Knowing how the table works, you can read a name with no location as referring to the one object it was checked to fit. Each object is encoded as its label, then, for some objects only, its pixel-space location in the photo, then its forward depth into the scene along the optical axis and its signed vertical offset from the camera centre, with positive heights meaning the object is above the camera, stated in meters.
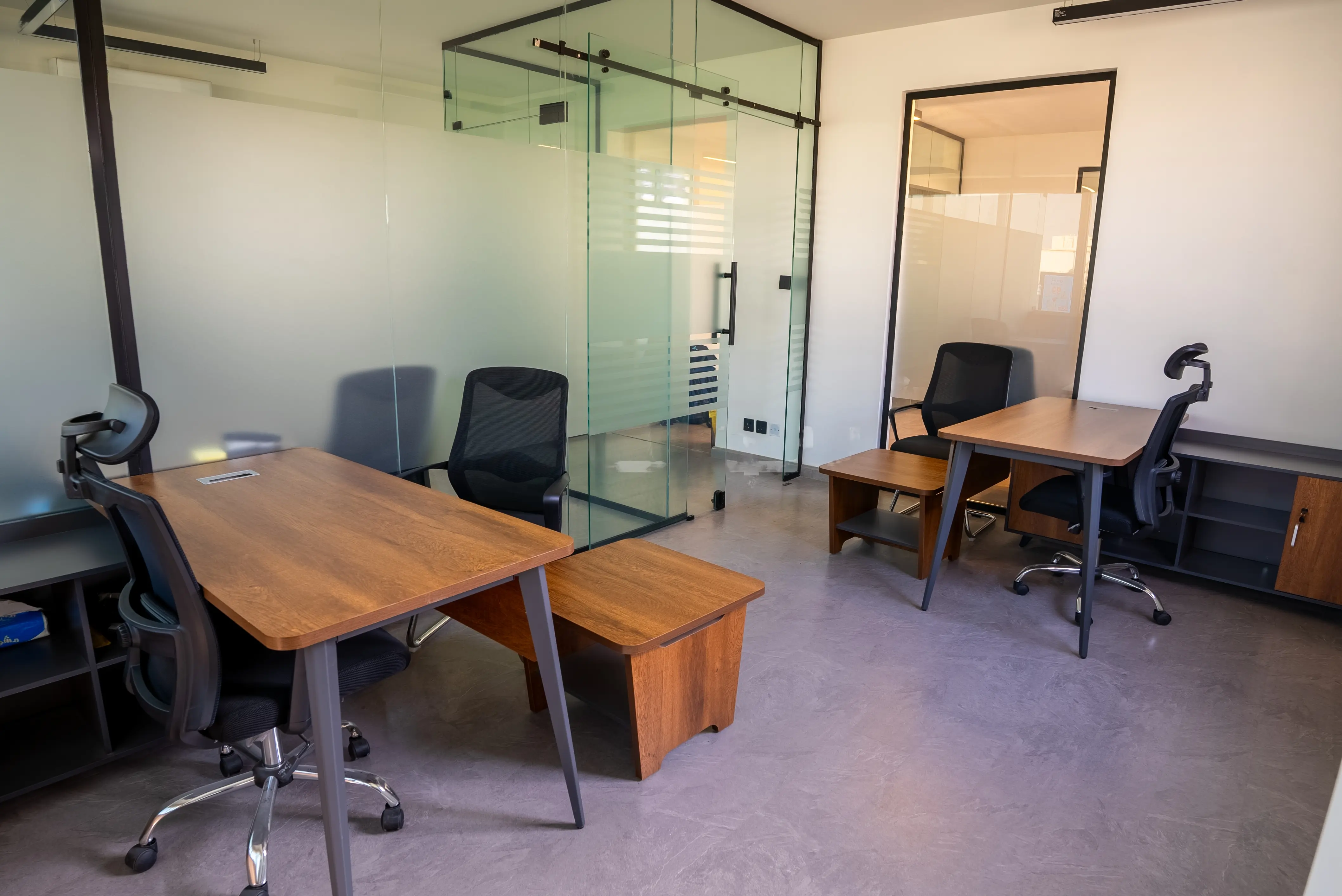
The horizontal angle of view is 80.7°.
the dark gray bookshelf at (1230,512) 3.80 -1.04
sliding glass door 3.99 +0.04
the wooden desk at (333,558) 1.65 -0.68
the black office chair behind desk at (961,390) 4.73 -0.58
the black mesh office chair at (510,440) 3.29 -0.64
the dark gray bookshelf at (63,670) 2.20 -1.08
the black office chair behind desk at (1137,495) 3.29 -0.91
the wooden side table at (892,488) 3.96 -1.07
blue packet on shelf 2.28 -1.00
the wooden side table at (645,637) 2.33 -1.06
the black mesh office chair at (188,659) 1.72 -0.94
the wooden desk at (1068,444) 3.23 -0.62
